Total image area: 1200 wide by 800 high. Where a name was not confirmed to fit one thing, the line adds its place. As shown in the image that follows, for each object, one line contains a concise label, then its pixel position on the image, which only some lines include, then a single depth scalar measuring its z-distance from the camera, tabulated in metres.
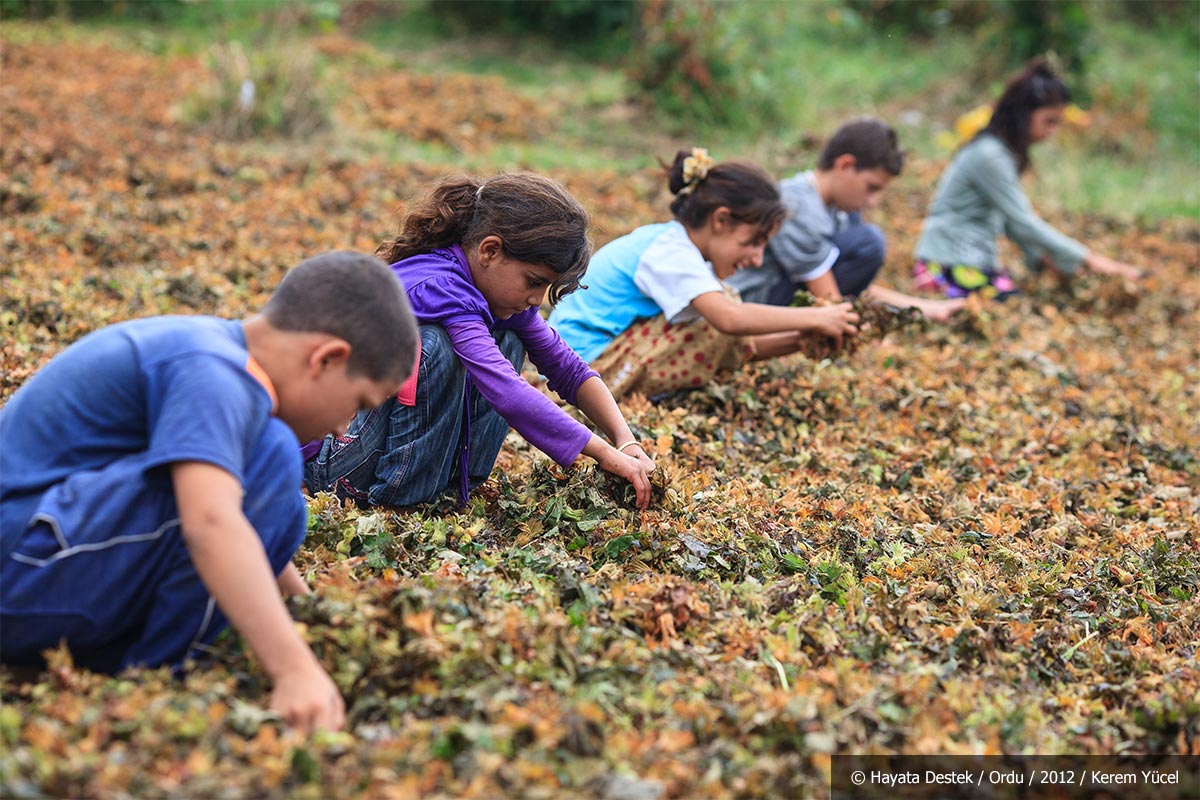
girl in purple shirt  3.37
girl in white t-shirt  4.68
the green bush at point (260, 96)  8.73
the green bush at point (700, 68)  10.76
